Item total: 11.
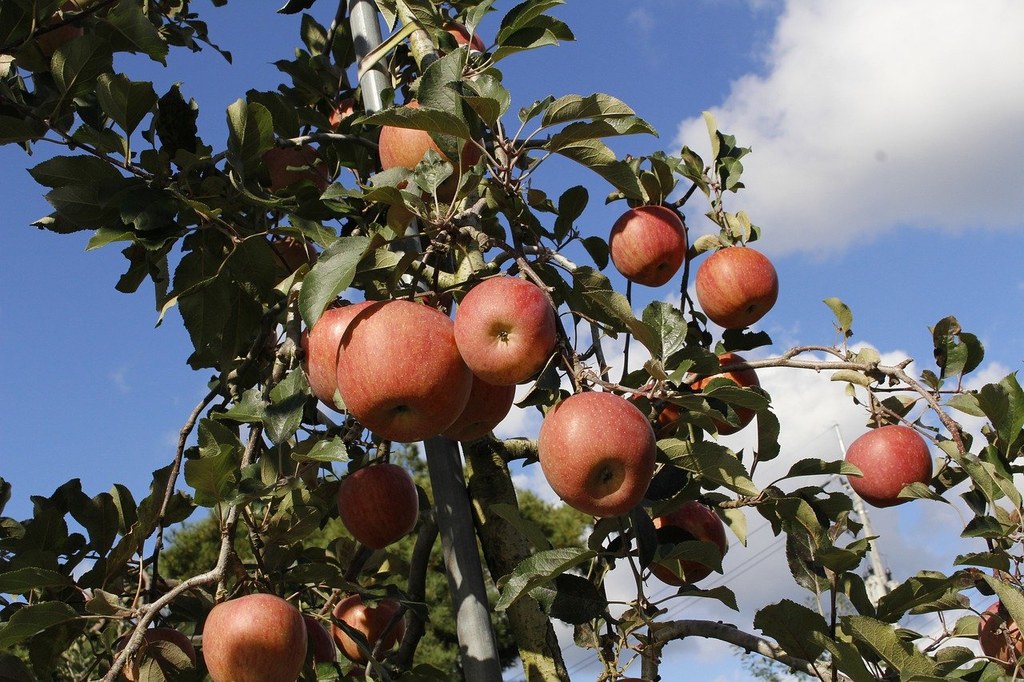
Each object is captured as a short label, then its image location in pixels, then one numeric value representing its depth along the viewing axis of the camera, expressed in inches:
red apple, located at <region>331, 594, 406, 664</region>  81.7
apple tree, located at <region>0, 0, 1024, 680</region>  48.1
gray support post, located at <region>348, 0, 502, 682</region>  62.1
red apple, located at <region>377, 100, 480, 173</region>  63.7
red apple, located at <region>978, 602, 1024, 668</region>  59.4
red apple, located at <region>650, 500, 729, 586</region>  64.6
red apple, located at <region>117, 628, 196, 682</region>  59.0
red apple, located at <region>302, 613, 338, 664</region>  71.0
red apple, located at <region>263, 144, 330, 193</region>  80.0
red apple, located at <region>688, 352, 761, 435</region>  71.5
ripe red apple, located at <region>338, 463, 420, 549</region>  70.7
